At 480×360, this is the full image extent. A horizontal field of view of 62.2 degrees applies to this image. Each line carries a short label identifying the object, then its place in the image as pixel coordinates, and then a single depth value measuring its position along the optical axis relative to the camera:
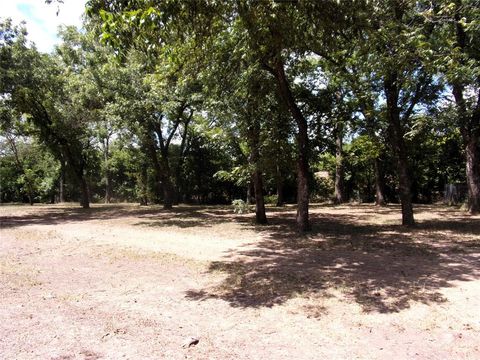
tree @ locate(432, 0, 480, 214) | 9.66
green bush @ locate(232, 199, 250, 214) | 12.77
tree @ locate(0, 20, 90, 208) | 16.50
